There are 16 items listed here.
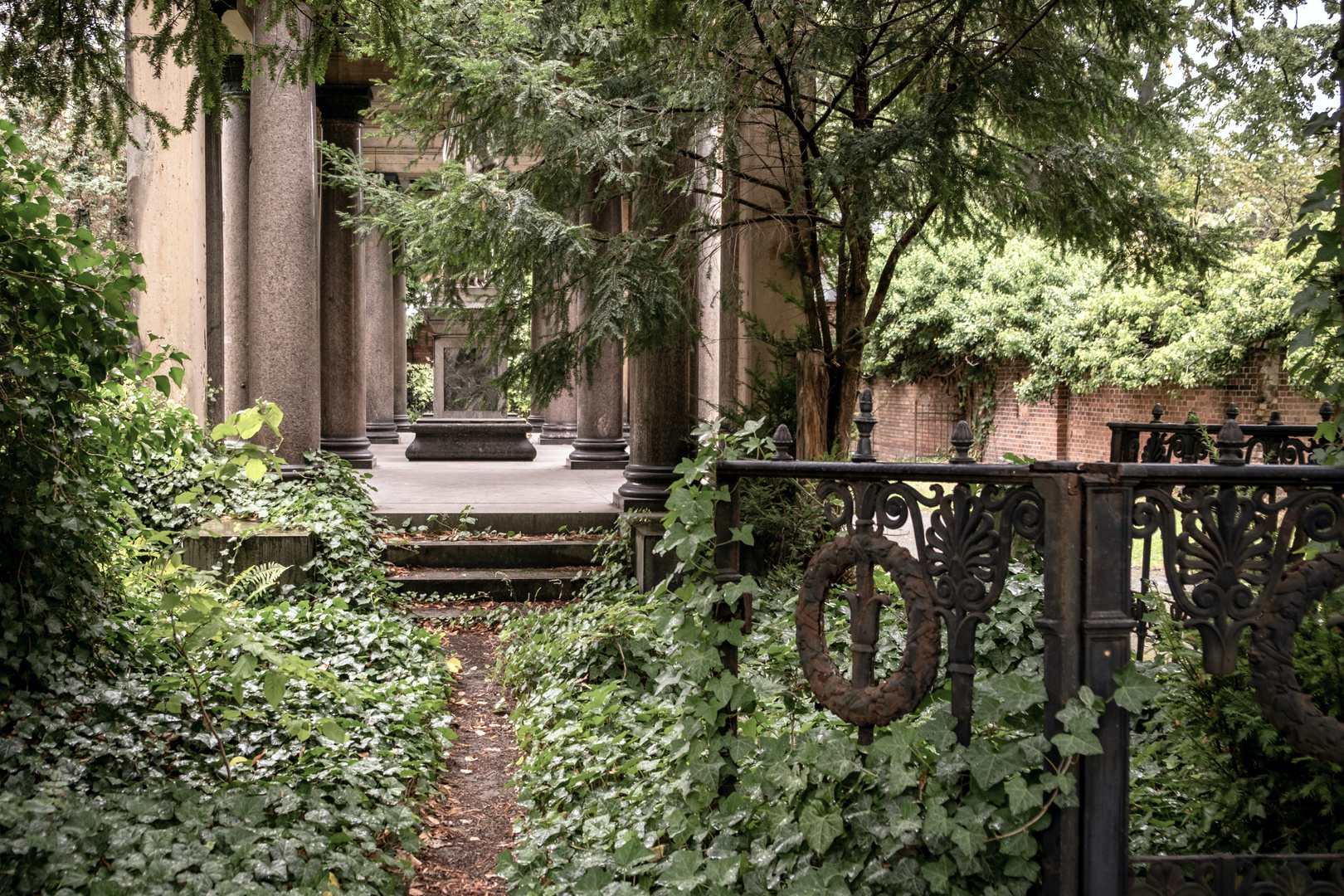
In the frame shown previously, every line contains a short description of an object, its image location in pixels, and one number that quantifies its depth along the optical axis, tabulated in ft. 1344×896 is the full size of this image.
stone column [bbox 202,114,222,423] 44.91
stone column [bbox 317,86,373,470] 42.91
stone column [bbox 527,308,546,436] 67.10
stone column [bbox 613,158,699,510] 26.40
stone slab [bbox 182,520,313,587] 22.06
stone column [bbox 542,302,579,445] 68.18
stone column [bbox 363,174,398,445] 63.31
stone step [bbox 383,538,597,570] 27.61
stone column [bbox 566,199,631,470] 48.83
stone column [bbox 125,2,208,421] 24.88
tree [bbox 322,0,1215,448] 18.86
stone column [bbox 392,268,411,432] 81.25
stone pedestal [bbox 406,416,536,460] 53.52
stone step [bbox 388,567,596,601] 26.53
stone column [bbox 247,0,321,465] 29.63
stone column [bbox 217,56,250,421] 35.60
